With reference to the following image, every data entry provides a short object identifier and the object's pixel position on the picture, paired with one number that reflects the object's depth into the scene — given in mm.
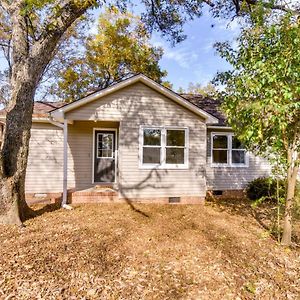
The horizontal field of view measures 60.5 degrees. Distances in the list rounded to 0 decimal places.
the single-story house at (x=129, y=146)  9070
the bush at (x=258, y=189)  10812
